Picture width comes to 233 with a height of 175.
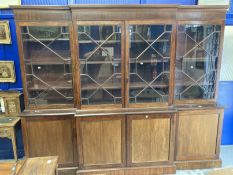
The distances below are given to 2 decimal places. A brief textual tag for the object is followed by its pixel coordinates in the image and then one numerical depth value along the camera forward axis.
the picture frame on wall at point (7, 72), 3.04
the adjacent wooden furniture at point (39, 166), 1.92
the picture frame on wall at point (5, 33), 2.92
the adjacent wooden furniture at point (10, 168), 2.06
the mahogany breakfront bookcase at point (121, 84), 2.55
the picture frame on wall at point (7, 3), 2.89
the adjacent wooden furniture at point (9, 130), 2.83
